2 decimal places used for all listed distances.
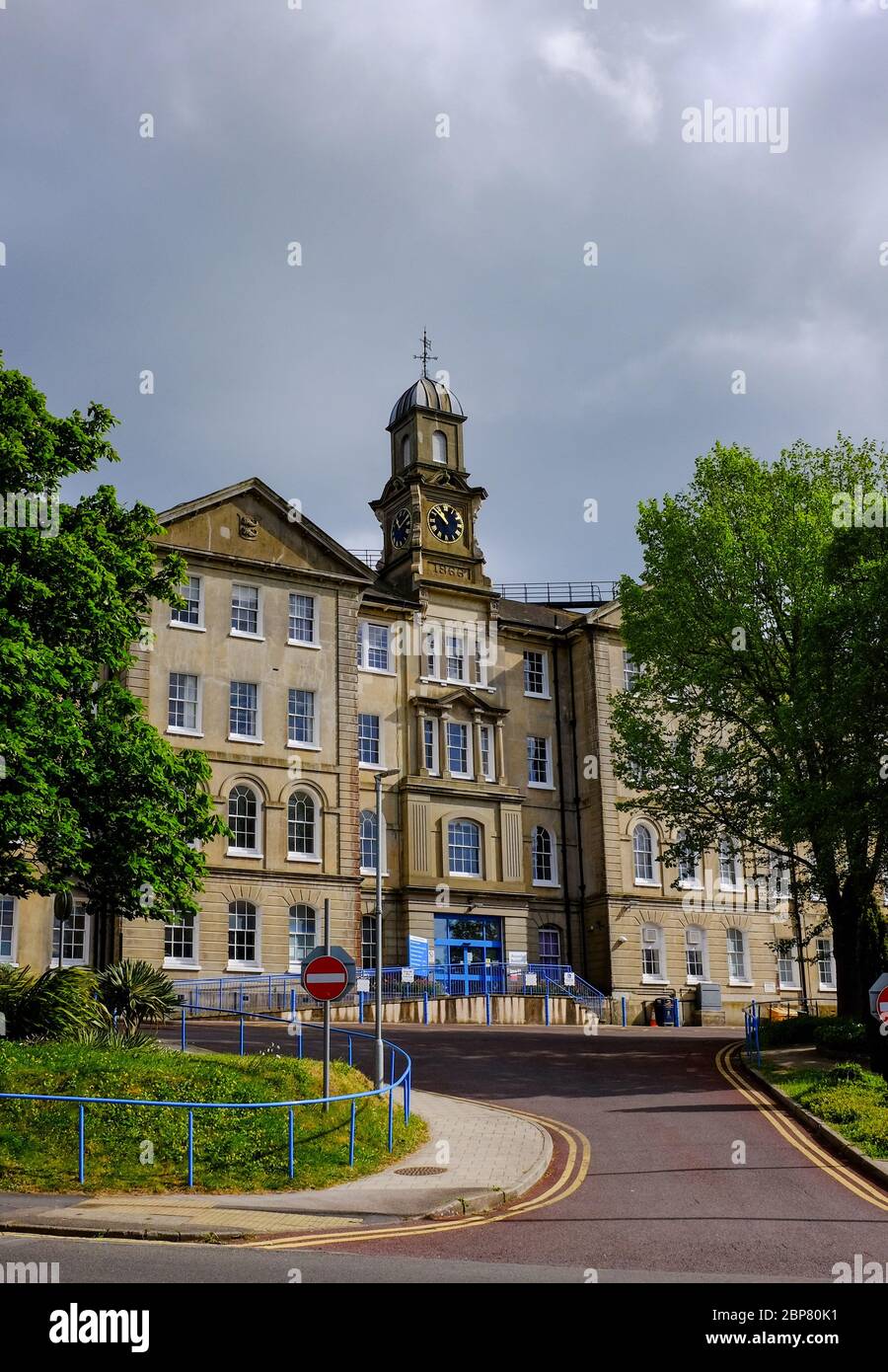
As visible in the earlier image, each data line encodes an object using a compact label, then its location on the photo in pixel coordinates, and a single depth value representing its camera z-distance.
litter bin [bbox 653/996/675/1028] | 45.38
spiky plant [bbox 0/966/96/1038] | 22.75
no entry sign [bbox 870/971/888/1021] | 16.52
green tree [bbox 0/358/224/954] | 24.53
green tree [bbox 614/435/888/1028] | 29.47
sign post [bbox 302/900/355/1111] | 17.30
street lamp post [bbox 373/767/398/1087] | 21.61
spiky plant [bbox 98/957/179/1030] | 26.72
